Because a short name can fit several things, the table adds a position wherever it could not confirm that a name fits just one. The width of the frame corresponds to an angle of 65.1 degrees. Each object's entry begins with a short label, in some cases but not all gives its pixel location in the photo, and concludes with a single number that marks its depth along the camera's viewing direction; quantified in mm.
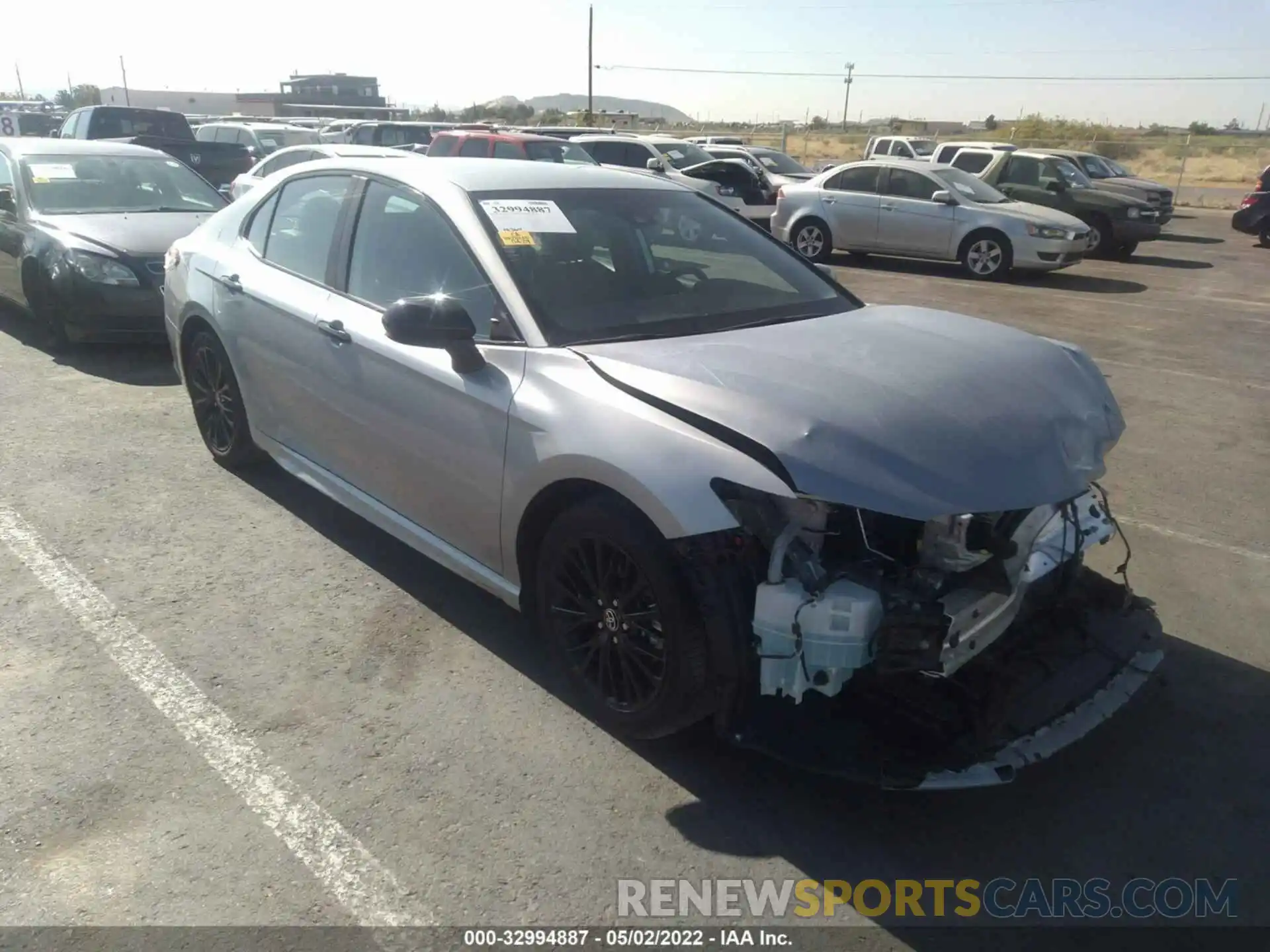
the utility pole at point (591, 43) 53906
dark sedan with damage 7539
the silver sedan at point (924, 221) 13945
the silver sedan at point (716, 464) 2744
